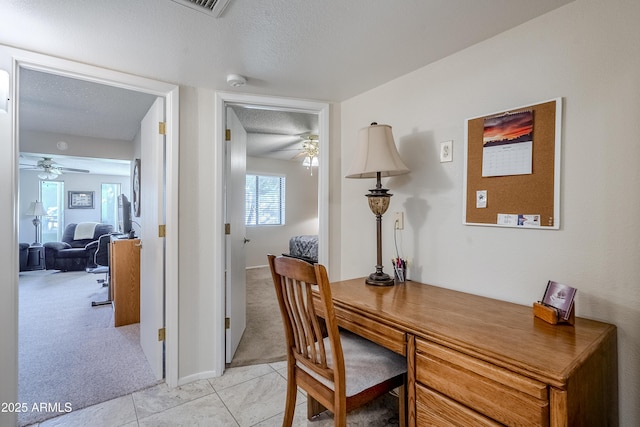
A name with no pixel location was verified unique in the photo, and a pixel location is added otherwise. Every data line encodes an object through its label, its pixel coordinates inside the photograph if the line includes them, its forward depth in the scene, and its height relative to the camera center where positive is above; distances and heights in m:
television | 3.80 -0.11
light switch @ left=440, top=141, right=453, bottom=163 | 1.74 +0.33
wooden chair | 1.23 -0.72
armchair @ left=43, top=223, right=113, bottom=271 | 5.97 -0.93
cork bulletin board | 1.36 +0.20
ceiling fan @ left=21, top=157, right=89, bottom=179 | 5.18 +0.72
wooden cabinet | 3.23 -0.77
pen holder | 1.90 -0.42
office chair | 4.46 -0.65
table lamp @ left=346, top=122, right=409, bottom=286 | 1.75 +0.26
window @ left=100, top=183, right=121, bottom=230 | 8.02 +0.12
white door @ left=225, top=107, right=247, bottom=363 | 2.38 -0.22
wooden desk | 0.88 -0.51
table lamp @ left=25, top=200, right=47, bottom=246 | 6.59 -0.08
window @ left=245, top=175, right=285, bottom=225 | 6.22 +0.17
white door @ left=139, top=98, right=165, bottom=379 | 2.17 -0.24
